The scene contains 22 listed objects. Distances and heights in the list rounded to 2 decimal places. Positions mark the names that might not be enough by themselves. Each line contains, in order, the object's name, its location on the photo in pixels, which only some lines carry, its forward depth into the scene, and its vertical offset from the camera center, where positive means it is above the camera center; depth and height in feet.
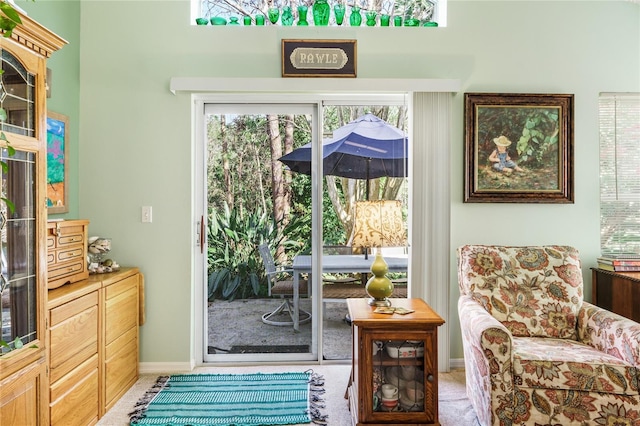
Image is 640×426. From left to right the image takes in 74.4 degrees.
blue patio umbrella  10.78 +1.51
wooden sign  10.16 +3.75
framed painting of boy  10.35 +1.57
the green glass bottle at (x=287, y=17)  10.37 +4.83
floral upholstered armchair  6.68 -2.37
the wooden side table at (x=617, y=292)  9.04 -1.81
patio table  10.82 -1.36
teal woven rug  7.97 -3.85
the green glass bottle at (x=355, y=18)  10.34 +4.79
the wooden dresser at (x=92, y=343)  6.77 -2.42
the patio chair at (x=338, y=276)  10.83 -1.62
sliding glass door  10.76 -0.20
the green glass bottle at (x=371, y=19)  10.39 +4.78
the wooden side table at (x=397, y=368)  7.04 -2.63
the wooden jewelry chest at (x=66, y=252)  7.41 -0.71
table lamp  7.48 -0.21
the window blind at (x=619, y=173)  10.59 +0.98
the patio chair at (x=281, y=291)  10.84 -2.00
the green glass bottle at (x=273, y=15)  10.32 +4.87
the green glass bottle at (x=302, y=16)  10.30 +4.84
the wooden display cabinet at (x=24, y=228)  5.44 -0.20
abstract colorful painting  8.94 +1.14
